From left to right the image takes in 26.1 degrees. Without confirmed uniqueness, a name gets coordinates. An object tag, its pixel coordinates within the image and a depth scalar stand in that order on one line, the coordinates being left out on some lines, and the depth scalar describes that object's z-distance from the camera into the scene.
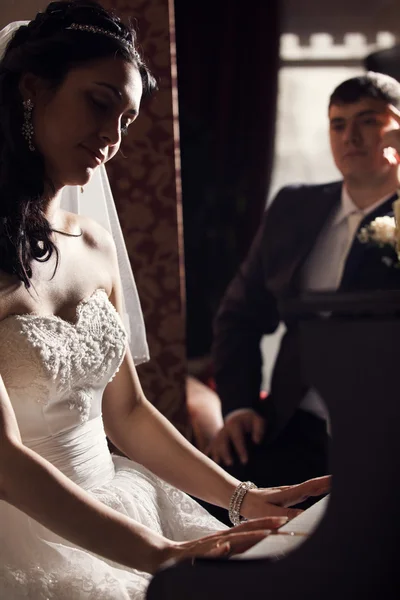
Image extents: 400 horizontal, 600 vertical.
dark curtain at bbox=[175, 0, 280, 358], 5.63
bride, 1.47
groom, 3.11
